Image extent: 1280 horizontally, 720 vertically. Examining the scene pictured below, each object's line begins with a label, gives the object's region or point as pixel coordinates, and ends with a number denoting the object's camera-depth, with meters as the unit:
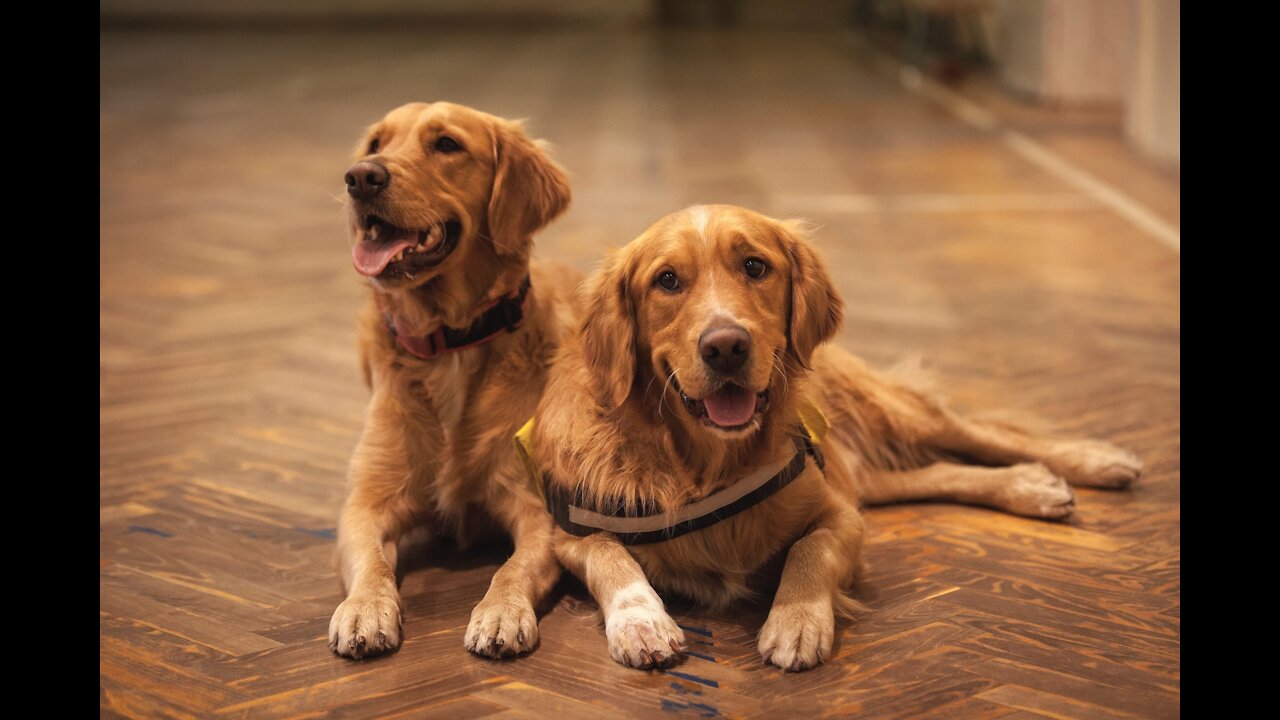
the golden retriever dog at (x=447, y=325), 3.00
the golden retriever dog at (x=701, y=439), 2.58
